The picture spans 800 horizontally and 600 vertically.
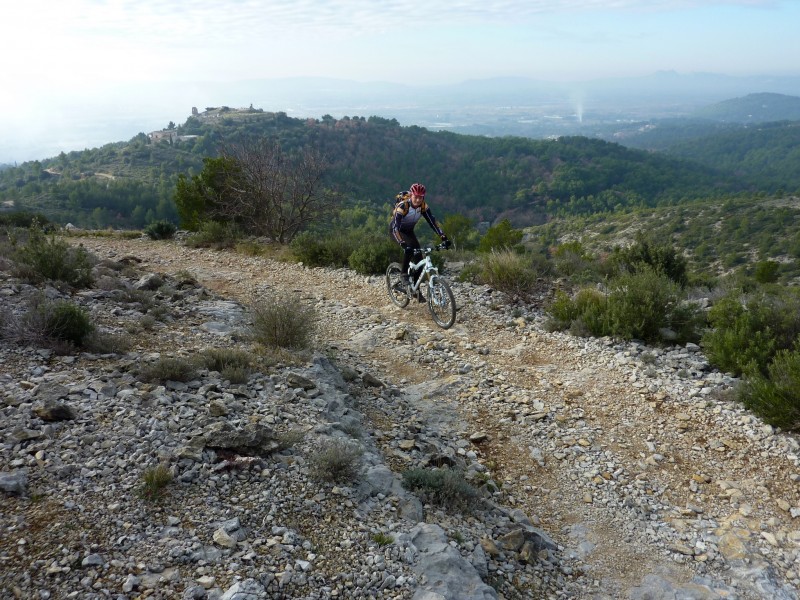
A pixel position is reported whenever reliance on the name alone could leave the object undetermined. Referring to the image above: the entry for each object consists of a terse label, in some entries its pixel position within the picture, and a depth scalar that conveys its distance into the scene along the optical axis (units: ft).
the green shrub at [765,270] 73.15
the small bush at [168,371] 15.64
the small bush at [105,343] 17.20
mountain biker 25.50
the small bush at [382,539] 10.61
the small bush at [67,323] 17.03
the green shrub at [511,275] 30.09
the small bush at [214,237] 48.40
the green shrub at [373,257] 35.87
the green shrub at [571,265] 32.81
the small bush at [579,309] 24.08
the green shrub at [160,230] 52.42
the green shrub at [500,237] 63.21
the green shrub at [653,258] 30.50
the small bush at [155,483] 10.66
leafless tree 48.67
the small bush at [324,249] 38.99
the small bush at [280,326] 20.58
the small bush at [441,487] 12.75
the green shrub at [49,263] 23.98
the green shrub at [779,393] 15.61
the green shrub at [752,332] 18.58
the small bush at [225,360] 17.03
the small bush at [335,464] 12.29
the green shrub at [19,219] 50.10
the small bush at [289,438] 13.23
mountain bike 26.27
